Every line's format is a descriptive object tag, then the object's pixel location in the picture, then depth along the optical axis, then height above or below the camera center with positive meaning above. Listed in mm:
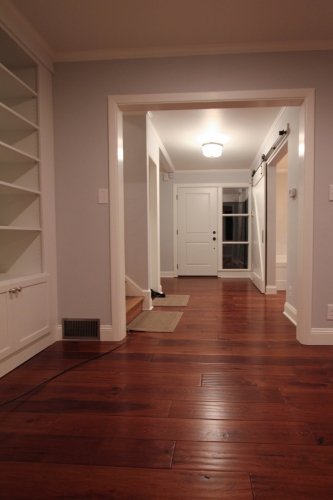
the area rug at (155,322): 3164 -935
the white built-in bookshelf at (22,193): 2531 +350
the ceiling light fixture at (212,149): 5004 +1391
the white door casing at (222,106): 2562 +597
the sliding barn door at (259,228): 5093 +126
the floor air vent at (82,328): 2791 -811
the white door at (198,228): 7379 +172
